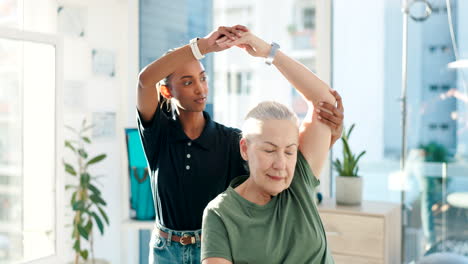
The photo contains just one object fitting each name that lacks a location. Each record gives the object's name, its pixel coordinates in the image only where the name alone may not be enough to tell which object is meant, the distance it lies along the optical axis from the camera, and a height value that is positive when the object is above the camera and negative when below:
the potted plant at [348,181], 3.06 -0.31
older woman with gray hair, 1.29 -0.20
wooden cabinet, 2.87 -0.58
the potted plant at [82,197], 3.37 -0.46
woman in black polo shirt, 1.70 -0.11
